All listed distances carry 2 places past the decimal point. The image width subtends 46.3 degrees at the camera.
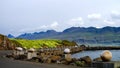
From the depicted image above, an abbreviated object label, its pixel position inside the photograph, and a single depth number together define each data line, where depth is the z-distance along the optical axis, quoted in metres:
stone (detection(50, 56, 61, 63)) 15.23
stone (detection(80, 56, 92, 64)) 13.87
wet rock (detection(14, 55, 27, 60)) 18.58
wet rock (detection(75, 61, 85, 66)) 13.14
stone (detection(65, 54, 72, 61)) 14.46
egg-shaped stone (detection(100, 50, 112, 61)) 9.09
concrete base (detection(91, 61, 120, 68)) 8.44
